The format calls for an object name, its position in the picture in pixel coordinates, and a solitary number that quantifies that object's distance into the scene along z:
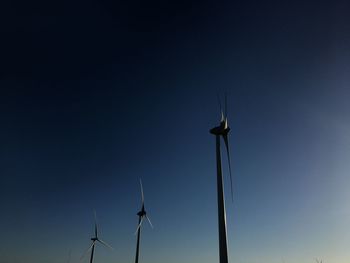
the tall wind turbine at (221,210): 38.75
